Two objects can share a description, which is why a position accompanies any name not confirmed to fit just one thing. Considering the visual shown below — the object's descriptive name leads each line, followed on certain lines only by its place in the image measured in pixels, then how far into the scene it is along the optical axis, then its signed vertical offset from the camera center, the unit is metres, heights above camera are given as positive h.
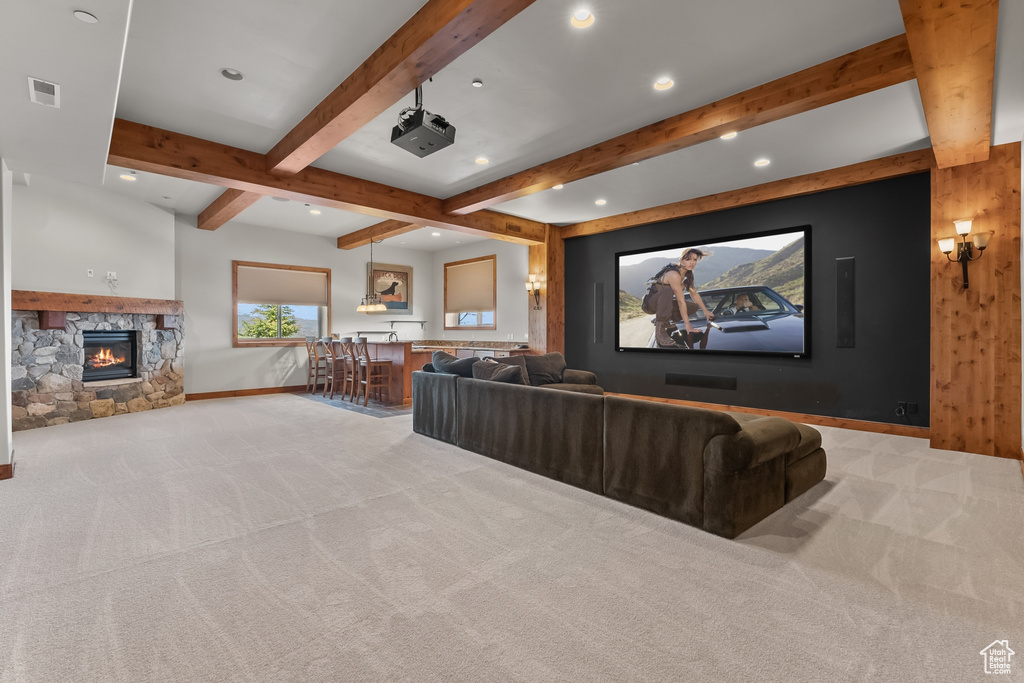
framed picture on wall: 9.87 +1.09
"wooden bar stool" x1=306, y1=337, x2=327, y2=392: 8.45 -0.43
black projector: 3.30 +1.46
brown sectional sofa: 2.53 -0.74
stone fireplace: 5.54 -0.30
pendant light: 8.70 +0.59
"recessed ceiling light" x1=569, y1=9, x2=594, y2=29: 2.71 +1.85
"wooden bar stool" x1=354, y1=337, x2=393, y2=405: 7.13 -0.58
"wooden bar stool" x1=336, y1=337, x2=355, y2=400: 7.45 -0.43
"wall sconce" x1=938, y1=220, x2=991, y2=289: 4.23 +0.82
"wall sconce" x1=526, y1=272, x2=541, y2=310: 8.05 +0.81
